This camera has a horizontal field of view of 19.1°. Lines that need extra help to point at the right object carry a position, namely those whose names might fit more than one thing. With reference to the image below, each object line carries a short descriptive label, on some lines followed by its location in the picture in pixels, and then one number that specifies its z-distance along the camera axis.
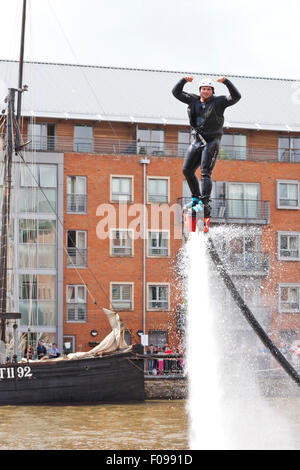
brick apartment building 55.62
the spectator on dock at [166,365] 47.91
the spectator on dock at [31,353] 50.19
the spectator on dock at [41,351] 49.14
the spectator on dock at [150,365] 48.50
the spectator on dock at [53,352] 48.72
